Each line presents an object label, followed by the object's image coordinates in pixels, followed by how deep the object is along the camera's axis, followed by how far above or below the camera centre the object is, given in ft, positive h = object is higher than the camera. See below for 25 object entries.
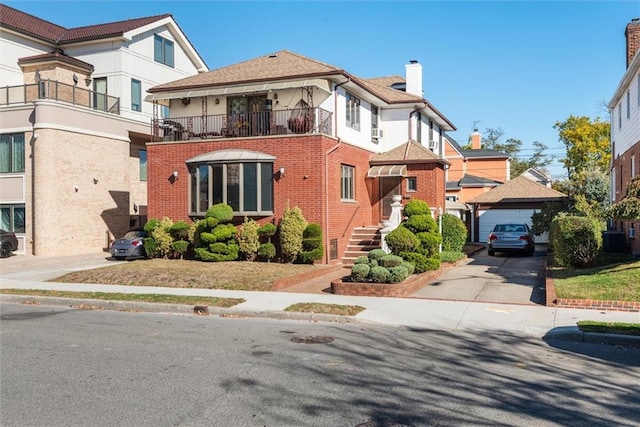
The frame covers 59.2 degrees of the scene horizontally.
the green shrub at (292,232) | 61.52 -1.87
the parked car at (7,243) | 78.59 -3.69
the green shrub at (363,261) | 48.35 -3.99
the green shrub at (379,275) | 45.03 -4.85
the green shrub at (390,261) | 47.09 -3.92
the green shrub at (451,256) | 64.59 -5.01
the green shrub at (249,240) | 63.00 -2.77
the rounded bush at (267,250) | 62.23 -3.86
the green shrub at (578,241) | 50.02 -2.51
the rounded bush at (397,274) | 45.23 -4.82
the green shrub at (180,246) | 65.87 -3.54
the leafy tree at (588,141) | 157.58 +20.52
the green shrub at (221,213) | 62.75 +0.30
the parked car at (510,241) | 80.48 -3.96
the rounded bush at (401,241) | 51.88 -2.45
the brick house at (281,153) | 64.28 +7.65
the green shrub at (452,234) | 72.90 -2.62
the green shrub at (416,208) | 56.08 +0.62
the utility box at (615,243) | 66.54 -3.56
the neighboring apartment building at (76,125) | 81.46 +14.09
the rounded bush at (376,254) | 48.67 -3.44
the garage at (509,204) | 107.24 +1.80
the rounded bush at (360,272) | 45.71 -4.67
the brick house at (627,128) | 64.80 +11.36
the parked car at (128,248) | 71.31 -4.04
